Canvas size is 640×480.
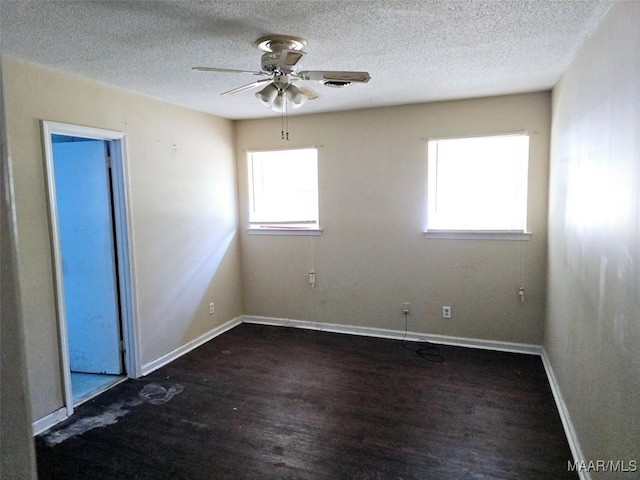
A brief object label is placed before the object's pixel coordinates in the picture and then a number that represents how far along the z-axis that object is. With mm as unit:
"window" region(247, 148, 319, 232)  4523
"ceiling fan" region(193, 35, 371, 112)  2123
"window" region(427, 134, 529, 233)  3729
